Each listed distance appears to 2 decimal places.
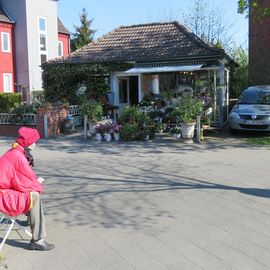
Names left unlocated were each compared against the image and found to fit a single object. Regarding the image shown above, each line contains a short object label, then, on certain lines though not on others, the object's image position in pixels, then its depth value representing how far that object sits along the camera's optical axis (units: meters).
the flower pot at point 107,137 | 14.34
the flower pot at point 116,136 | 14.41
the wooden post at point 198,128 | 13.63
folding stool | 4.85
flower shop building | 17.97
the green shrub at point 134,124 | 14.17
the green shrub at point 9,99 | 27.67
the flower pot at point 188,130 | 13.51
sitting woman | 4.72
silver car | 14.72
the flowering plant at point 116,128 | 14.45
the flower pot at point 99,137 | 14.49
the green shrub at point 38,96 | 21.91
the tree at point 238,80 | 25.11
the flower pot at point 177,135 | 13.95
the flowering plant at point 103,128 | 14.49
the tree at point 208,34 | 35.36
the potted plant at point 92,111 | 15.02
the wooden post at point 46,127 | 15.75
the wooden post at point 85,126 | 14.90
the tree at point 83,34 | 51.47
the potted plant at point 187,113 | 13.52
